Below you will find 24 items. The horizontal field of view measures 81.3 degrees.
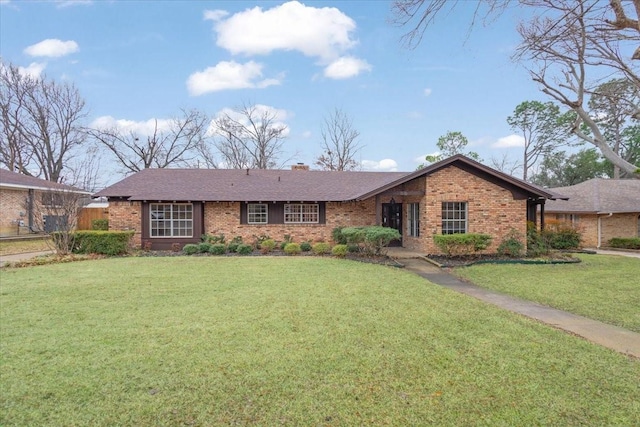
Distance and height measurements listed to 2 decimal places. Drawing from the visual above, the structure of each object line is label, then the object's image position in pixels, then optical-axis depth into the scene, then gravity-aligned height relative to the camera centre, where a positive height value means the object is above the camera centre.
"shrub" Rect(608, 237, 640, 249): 18.89 -1.39
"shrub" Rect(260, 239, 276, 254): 15.91 -1.21
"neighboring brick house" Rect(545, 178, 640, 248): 20.12 +0.12
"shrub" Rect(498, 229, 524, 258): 14.31 -1.14
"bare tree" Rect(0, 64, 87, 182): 30.15 +8.19
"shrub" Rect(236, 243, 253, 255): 15.44 -1.33
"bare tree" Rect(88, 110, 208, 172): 33.16 +7.06
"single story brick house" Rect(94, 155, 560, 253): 14.65 +0.54
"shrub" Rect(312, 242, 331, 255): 15.29 -1.27
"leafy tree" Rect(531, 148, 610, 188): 35.41 +4.80
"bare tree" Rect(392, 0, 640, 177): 4.69 +2.83
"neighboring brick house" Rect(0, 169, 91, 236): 21.53 +1.11
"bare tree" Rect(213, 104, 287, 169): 35.84 +8.28
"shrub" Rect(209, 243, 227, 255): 15.35 -1.28
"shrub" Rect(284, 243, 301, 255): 15.32 -1.29
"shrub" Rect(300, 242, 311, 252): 15.99 -1.27
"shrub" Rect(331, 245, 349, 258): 14.21 -1.27
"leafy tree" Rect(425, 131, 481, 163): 39.59 +7.66
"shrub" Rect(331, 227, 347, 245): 16.08 -0.83
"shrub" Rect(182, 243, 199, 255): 15.29 -1.27
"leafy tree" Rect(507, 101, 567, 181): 35.16 +8.82
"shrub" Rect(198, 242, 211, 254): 15.48 -1.24
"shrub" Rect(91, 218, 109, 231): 19.09 -0.27
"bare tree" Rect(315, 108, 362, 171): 35.19 +7.39
